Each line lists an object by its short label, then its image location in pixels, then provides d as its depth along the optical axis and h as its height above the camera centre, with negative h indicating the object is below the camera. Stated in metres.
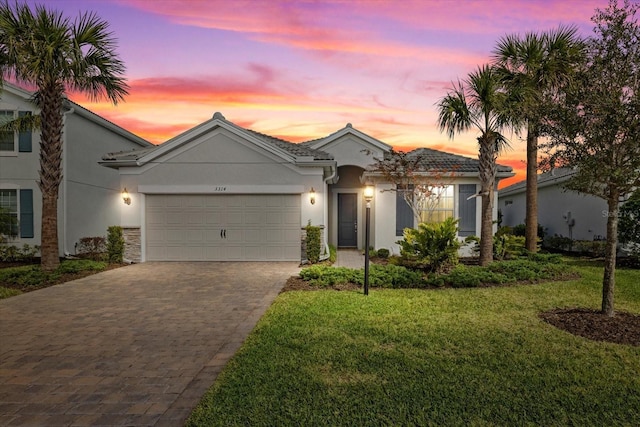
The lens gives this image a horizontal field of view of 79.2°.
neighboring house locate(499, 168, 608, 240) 15.31 +0.13
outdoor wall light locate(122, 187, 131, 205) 13.28 +0.47
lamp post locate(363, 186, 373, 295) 8.14 -0.63
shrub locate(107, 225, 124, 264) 13.05 -1.16
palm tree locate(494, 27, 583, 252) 11.21 +4.71
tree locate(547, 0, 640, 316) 5.60 +1.53
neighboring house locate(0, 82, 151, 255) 13.99 +1.31
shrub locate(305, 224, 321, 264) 12.61 -1.02
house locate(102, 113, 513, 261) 13.12 +0.56
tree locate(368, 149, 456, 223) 13.92 +1.21
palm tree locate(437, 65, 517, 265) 10.48 +2.66
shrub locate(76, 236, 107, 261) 14.42 -1.35
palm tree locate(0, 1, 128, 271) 9.95 +4.00
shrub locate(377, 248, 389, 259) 14.28 -1.52
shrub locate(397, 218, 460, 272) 9.79 -0.86
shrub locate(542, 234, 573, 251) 16.26 -1.31
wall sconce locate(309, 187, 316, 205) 13.08 +0.53
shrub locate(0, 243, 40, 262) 13.50 -1.51
